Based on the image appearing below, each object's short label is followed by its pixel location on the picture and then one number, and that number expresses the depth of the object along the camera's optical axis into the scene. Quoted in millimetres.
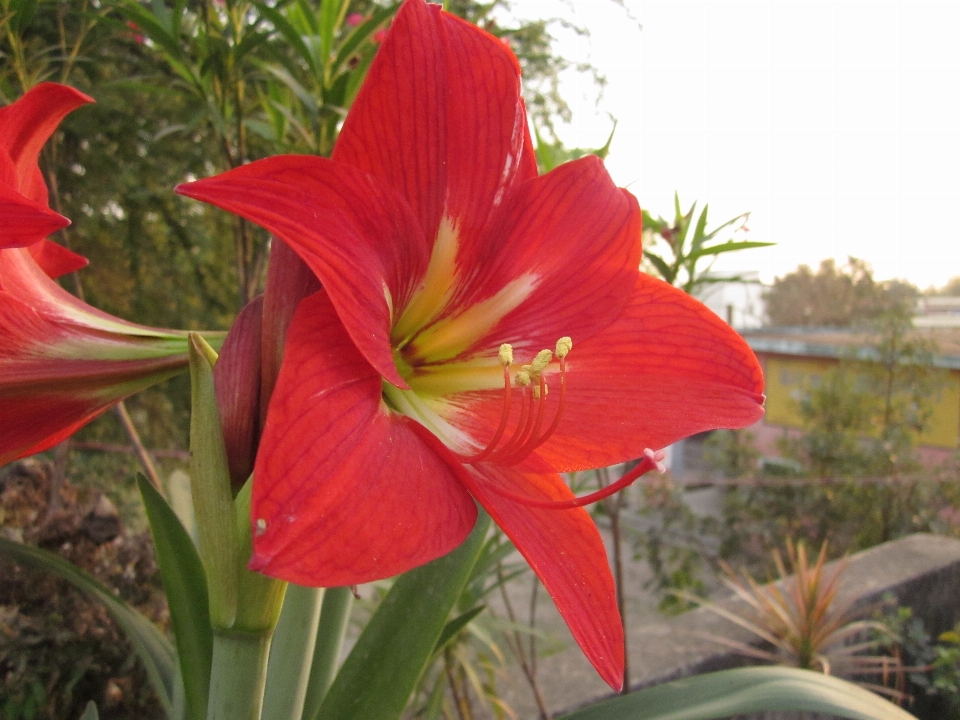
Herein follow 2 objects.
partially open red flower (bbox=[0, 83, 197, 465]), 346
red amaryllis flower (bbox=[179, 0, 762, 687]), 284
